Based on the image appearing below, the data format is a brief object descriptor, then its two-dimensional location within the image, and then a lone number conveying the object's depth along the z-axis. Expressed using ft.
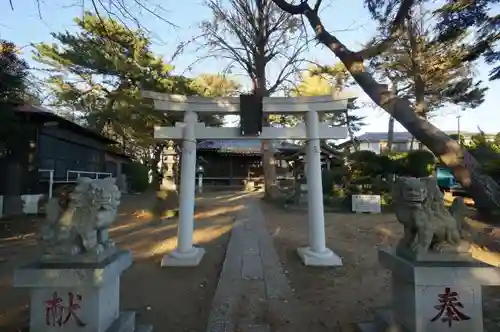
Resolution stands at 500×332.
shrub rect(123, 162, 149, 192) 84.74
